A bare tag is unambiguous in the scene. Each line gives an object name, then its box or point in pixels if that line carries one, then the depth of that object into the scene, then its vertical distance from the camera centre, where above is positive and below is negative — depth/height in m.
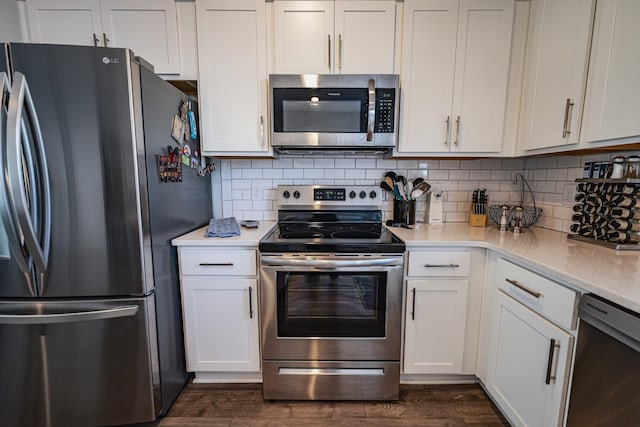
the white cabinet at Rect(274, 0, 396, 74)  1.62 +0.87
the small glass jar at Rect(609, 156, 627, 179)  1.26 +0.08
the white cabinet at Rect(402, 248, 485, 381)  1.53 -0.73
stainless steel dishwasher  0.78 -0.58
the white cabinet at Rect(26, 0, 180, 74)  1.60 +0.92
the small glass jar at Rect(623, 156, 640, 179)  1.23 +0.08
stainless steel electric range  1.45 -0.74
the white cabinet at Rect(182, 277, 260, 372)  1.55 -0.83
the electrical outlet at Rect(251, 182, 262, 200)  2.10 -0.08
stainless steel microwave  1.63 +0.44
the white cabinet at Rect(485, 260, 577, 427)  1.03 -0.72
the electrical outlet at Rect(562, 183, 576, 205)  1.68 -0.06
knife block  1.92 -0.26
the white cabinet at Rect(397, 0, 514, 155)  1.62 +0.66
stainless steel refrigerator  1.12 -0.25
